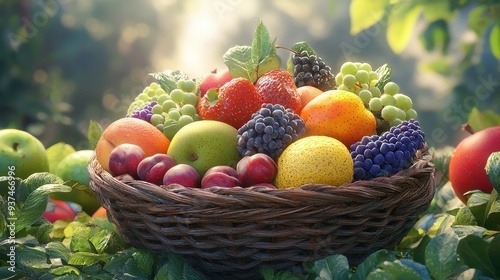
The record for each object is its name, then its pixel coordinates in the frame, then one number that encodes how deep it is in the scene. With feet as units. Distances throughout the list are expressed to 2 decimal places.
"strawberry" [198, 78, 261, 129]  4.52
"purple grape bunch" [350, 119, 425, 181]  4.27
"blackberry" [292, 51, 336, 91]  4.81
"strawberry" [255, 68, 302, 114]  4.53
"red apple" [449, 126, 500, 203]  4.62
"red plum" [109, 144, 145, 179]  4.34
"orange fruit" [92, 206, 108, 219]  4.80
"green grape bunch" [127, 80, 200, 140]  4.59
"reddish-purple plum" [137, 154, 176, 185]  4.27
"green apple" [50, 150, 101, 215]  4.95
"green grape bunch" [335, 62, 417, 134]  4.58
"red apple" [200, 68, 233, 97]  4.78
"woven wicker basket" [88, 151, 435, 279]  4.07
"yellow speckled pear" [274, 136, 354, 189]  4.20
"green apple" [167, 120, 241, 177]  4.39
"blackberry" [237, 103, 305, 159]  4.32
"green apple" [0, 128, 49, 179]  4.83
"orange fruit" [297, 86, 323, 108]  4.69
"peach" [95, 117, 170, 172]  4.48
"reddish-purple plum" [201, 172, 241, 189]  4.19
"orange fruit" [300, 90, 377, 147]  4.43
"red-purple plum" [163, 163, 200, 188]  4.22
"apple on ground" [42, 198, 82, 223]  4.82
